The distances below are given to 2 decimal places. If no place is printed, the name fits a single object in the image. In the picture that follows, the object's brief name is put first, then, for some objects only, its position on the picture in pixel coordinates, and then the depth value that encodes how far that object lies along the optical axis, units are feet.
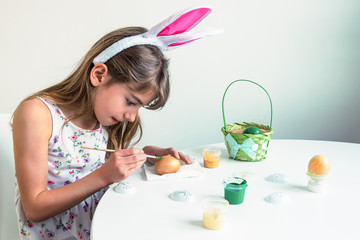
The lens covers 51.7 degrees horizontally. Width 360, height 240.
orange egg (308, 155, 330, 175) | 3.34
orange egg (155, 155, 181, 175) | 3.72
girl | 3.50
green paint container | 3.03
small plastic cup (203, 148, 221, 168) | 3.98
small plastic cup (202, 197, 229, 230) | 2.62
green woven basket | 4.11
